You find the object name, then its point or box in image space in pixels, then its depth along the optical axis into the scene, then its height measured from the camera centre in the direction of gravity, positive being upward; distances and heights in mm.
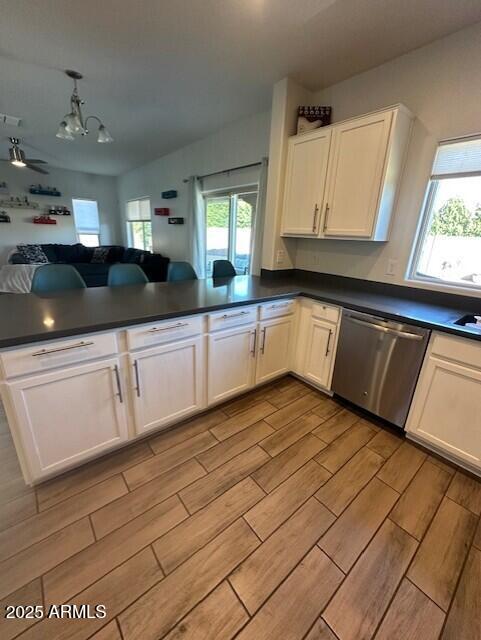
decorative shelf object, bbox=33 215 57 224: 6612 +93
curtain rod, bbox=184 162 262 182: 3404 +829
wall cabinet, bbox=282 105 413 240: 1997 +489
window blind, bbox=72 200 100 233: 7285 +261
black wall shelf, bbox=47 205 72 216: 6782 +335
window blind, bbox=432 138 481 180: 1854 +560
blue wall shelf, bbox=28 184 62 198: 6449 +770
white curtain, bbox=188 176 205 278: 4457 +77
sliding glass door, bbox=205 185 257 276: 3829 +83
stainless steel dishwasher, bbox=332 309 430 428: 1804 -867
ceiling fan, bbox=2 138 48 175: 3633 +867
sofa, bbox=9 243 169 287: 5457 -707
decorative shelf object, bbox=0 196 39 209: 6207 +436
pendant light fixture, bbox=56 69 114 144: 2486 +928
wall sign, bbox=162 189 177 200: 5078 +638
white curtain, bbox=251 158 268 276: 3242 +109
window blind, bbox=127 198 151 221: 6420 +444
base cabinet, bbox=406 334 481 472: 1571 -939
